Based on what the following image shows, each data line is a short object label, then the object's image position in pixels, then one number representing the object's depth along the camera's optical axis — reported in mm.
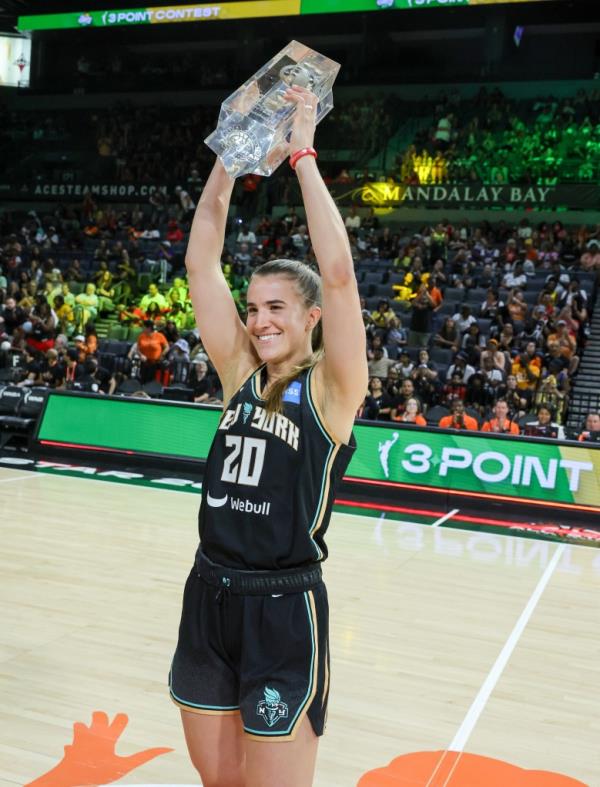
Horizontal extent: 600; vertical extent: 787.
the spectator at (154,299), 17686
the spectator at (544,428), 10891
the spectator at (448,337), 14727
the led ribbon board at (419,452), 9875
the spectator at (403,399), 11758
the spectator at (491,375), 12988
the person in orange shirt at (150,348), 14680
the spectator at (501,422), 10781
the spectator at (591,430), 10820
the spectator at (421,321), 15367
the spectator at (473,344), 13898
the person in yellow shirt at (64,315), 17641
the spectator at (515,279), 16484
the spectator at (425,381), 12836
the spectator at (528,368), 13492
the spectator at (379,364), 13539
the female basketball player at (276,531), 2170
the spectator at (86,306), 17672
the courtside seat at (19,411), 12344
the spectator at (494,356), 13391
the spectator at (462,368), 13445
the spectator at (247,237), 20250
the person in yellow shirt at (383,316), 15398
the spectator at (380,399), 11812
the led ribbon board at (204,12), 19047
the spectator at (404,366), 13320
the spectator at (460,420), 11047
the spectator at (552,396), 12953
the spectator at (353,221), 20344
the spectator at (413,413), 11289
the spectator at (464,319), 15086
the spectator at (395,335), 14898
